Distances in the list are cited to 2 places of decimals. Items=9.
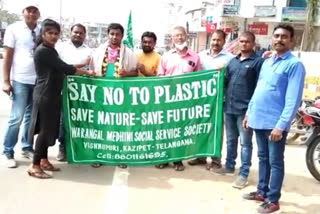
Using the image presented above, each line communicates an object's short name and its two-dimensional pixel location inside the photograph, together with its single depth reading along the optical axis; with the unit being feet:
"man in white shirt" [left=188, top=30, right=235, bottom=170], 19.19
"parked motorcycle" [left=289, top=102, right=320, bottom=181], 19.19
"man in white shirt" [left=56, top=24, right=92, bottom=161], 19.90
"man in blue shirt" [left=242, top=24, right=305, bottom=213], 13.99
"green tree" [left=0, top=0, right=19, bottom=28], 270.38
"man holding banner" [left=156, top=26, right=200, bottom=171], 19.22
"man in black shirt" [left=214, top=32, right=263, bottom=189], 17.35
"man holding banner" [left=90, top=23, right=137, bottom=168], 18.90
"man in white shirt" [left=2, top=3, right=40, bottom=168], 18.84
